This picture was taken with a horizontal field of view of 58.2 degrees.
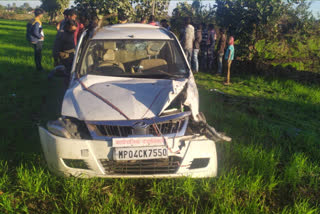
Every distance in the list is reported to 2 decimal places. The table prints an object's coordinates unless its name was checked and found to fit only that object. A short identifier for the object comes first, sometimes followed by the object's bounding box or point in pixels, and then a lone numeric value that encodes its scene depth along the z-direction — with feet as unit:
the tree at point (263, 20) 32.09
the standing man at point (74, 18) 22.30
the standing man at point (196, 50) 33.09
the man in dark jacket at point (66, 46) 20.59
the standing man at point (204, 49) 34.83
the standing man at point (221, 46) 31.22
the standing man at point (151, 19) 32.88
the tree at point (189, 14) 46.03
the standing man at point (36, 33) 28.48
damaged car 8.59
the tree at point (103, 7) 37.55
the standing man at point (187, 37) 30.89
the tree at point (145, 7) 44.38
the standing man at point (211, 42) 34.32
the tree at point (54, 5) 182.50
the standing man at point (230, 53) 27.51
